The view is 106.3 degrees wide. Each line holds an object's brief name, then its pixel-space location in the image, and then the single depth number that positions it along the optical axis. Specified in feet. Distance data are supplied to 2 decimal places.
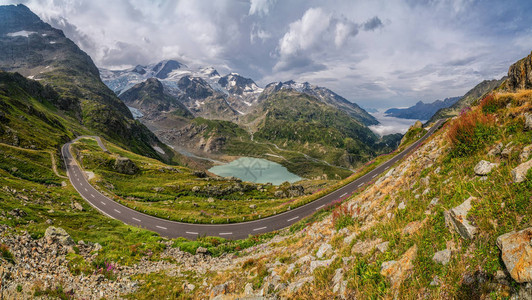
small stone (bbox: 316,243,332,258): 31.91
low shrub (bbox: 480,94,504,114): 31.09
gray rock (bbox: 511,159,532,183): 17.48
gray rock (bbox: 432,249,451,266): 16.60
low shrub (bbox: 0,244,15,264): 37.73
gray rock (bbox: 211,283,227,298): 34.50
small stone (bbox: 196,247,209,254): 73.21
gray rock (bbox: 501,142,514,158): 22.26
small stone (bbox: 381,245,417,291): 18.13
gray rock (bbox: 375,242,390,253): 23.46
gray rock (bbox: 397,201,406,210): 30.96
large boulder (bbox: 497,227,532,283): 11.16
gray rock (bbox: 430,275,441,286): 15.47
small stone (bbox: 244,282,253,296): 30.56
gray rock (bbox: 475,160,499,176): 22.17
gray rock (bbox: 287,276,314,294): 25.18
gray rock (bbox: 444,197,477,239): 16.82
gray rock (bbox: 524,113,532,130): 23.91
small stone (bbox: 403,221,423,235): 22.98
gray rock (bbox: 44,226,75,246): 54.57
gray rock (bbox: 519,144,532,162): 20.07
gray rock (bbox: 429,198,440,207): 25.21
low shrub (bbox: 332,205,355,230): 40.33
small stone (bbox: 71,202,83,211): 109.98
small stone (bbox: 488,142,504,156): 24.17
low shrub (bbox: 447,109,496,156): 28.07
